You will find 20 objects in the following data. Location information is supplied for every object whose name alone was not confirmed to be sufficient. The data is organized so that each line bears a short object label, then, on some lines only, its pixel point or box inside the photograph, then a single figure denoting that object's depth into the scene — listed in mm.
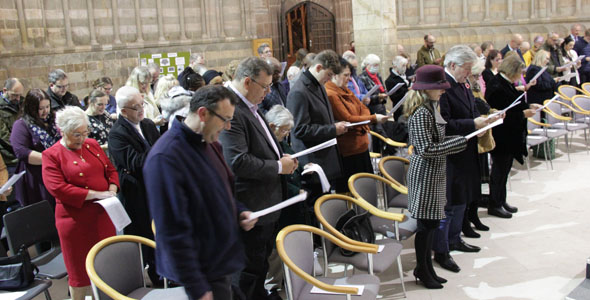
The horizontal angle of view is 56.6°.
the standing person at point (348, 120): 4742
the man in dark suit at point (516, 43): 10805
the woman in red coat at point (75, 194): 3555
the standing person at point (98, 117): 4738
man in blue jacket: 2170
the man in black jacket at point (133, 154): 3973
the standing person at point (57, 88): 5984
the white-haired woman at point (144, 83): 5577
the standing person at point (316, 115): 4301
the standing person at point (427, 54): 10922
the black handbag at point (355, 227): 3750
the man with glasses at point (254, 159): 3146
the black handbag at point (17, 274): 3344
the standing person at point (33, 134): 4609
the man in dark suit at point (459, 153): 4340
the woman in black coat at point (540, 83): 7867
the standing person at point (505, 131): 5457
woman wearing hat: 3828
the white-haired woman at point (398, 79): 7559
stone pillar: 9266
